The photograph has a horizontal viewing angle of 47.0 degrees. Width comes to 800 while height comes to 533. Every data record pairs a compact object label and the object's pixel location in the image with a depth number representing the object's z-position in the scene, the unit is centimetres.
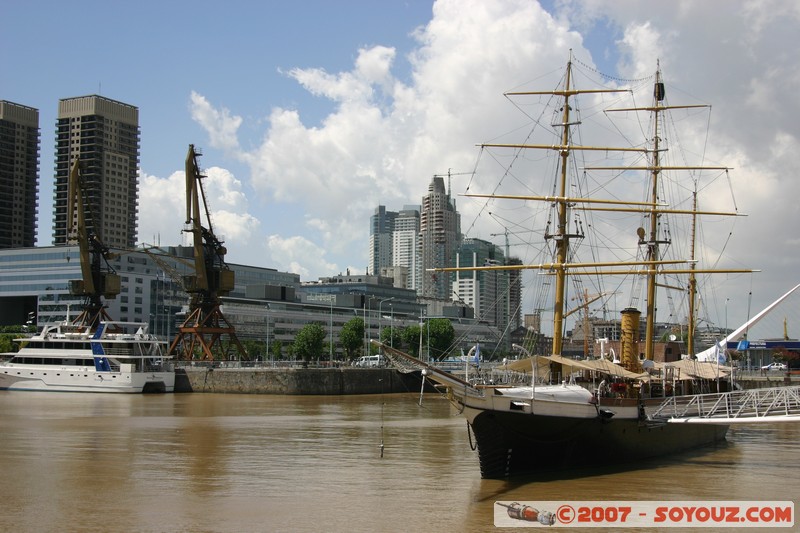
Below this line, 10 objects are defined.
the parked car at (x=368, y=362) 12004
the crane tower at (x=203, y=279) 10781
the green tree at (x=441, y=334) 15475
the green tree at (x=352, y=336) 14300
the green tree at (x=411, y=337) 14645
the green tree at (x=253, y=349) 14800
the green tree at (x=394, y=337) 14705
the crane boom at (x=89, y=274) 11256
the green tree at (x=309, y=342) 13738
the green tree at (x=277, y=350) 14925
